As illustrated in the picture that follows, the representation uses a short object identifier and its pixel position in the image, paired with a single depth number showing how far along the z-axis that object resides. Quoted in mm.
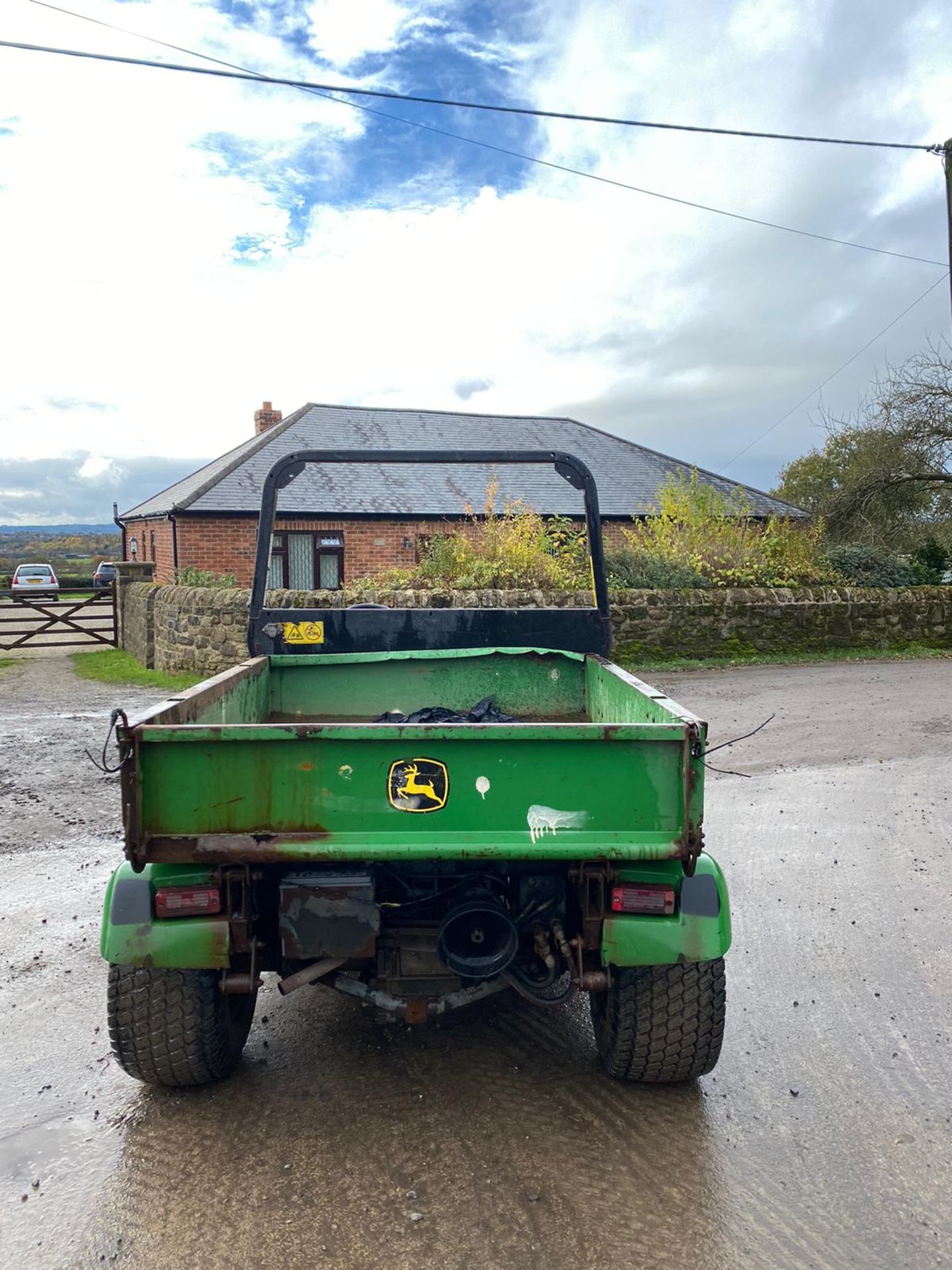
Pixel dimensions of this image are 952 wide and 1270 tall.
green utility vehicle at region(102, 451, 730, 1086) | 2855
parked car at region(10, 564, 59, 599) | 35969
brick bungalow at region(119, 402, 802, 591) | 22203
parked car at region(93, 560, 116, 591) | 36531
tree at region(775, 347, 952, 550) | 21062
